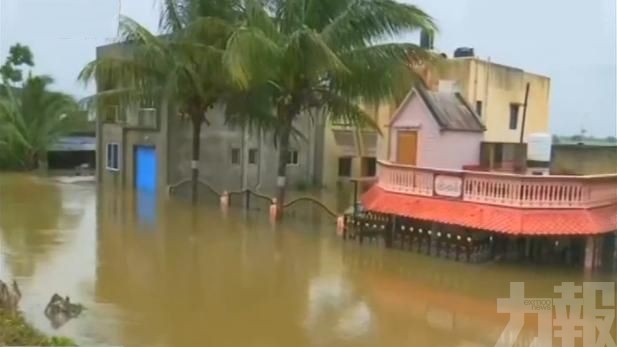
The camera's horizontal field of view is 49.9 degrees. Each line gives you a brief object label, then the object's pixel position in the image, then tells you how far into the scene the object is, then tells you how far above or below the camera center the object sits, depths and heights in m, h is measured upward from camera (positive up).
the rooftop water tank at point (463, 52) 22.75 +2.90
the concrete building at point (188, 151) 21.55 -0.77
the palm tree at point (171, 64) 16.75 +1.62
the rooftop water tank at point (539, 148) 15.93 -0.24
